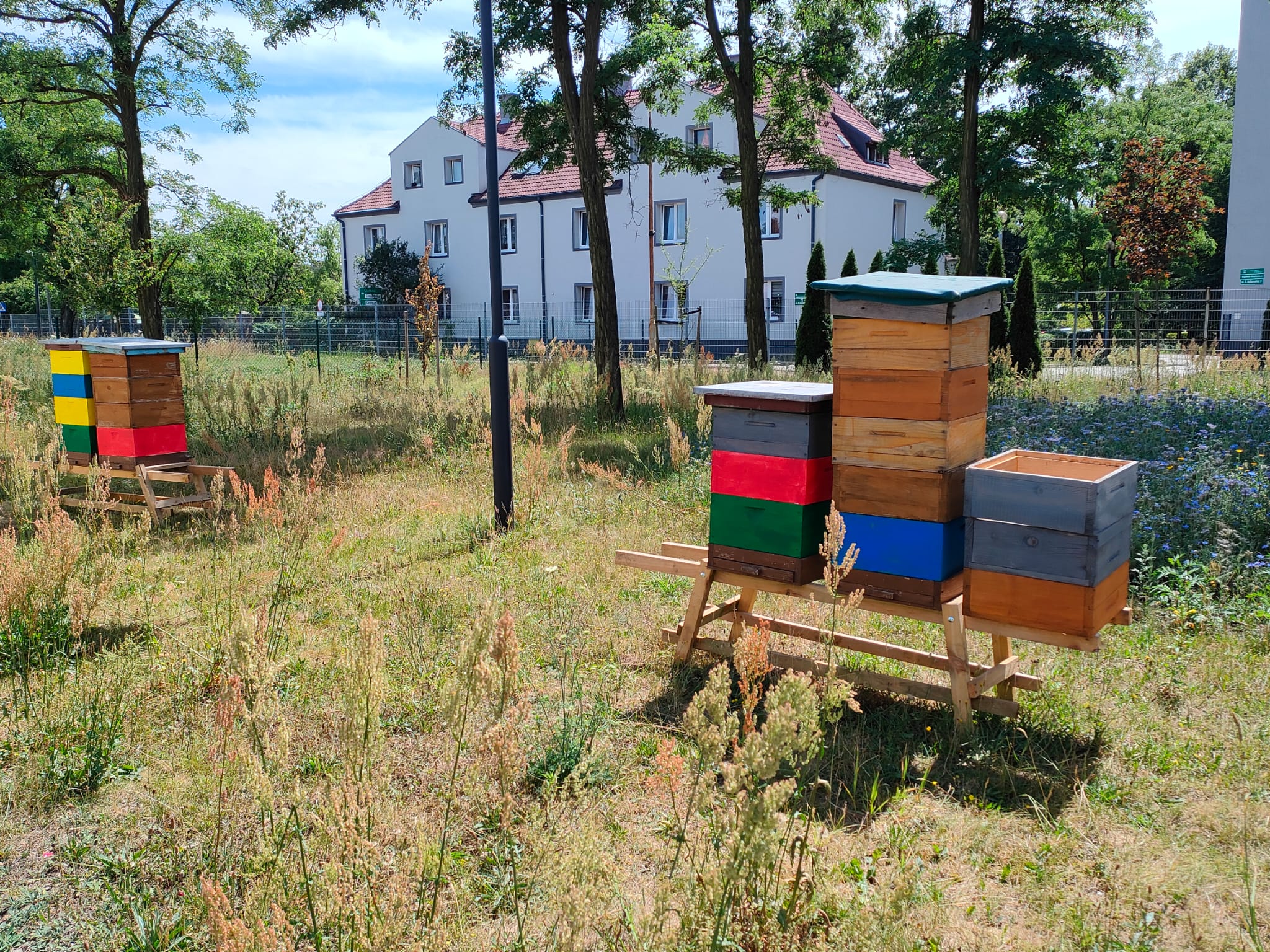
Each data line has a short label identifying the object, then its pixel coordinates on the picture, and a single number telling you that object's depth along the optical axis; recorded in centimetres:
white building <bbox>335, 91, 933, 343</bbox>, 3344
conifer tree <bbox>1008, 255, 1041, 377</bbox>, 1997
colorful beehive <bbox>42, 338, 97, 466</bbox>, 838
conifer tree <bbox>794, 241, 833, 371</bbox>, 2151
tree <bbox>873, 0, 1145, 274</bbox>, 1695
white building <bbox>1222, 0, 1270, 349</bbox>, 2603
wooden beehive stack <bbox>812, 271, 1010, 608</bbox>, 401
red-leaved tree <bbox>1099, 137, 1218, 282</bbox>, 2859
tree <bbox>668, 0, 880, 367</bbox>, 1662
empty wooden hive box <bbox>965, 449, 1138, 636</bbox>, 375
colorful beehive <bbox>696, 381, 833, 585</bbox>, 443
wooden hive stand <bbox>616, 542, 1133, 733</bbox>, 407
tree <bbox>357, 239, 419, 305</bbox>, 4050
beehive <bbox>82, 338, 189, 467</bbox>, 809
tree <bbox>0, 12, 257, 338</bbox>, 1691
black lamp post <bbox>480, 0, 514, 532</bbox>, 757
